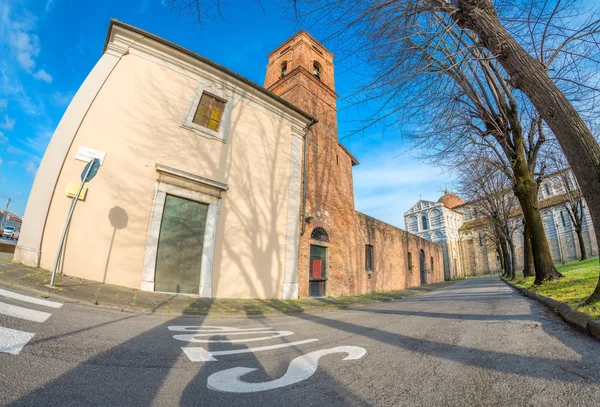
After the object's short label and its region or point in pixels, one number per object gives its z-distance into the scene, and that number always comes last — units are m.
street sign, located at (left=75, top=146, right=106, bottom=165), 6.41
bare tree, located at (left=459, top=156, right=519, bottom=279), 17.11
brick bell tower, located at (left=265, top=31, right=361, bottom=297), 10.76
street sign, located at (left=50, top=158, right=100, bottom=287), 5.11
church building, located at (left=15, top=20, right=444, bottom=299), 6.29
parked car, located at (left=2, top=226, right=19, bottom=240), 27.62
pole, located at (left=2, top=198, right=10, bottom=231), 44.44
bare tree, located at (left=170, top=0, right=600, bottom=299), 3.79
